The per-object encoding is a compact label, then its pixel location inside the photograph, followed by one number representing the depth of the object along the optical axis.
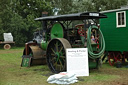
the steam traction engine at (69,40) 8.33
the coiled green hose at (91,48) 8.29
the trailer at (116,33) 10.17
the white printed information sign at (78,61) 7.94
